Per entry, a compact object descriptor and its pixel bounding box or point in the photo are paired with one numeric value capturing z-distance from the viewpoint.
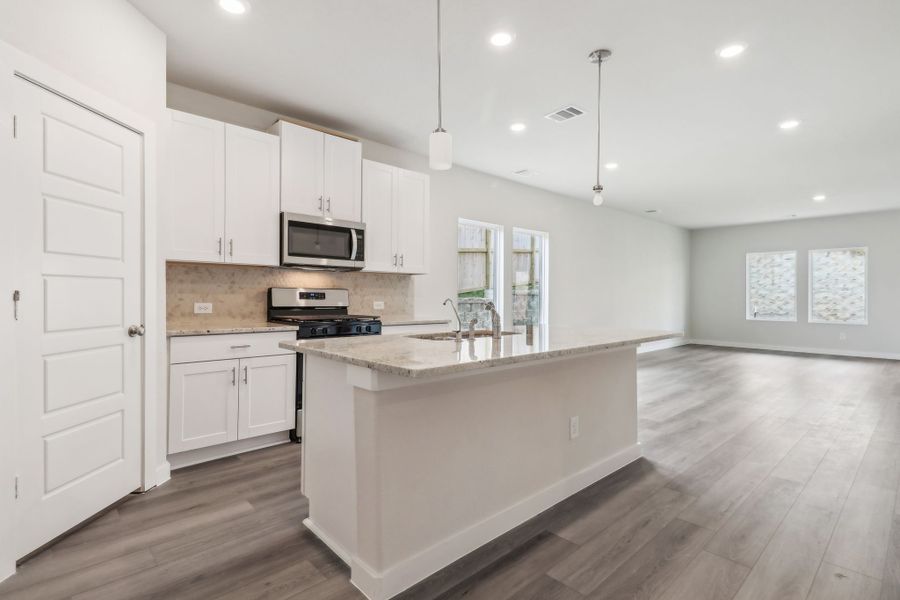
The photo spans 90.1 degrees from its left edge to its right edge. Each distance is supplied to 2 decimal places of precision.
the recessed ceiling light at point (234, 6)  2.40
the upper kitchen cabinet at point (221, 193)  3.01
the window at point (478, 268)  5.44
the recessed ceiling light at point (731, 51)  2.76
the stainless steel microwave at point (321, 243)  3.48
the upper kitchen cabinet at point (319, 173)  3.53
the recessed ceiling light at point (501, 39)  2.67
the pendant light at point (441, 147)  2.12
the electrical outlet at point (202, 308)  3.41
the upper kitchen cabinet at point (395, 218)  4.11
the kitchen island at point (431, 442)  1.67
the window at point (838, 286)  8.24
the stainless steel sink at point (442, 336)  2.63
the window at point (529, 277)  6.11
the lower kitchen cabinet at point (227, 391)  2.82
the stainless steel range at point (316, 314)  3.36
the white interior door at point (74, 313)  1.90
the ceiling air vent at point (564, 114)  3.72
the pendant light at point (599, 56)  2.84
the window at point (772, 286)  8.97
